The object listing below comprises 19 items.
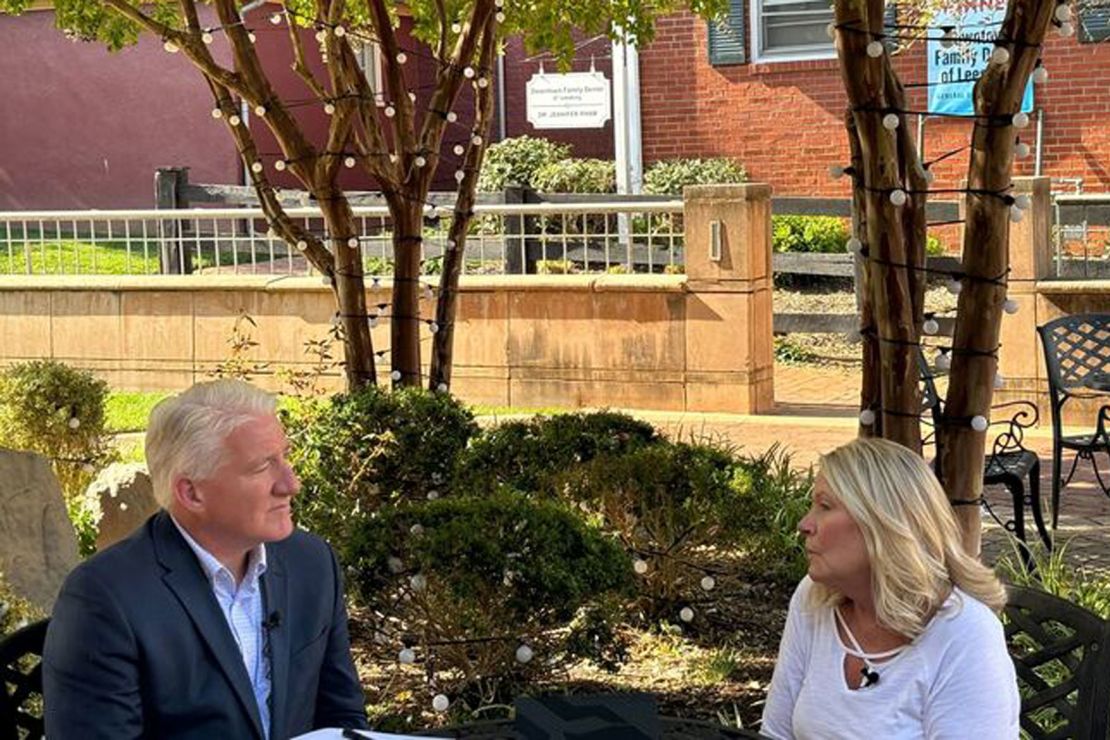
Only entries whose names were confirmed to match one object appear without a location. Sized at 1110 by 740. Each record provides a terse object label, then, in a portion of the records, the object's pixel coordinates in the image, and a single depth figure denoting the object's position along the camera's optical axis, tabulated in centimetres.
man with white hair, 307
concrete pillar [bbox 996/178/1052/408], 1173
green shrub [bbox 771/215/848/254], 1678
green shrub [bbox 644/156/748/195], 1870
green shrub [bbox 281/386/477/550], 779
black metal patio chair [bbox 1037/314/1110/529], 844
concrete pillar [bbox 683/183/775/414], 1211
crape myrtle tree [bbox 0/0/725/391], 854
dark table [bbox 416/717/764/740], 338
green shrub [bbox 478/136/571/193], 1952
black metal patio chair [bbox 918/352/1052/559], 725
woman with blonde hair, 328
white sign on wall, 1981
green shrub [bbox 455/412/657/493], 705
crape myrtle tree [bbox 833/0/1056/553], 515
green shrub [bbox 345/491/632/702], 505
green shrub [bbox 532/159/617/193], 1912
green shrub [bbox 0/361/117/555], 916
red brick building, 1781
